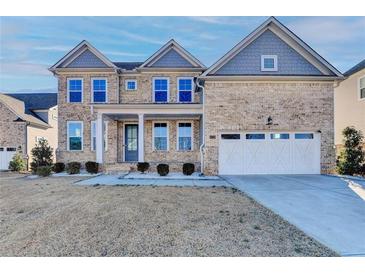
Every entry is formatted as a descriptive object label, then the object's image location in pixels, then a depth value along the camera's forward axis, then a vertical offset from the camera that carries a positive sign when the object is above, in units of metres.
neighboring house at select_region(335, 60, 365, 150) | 16.12 +2.52
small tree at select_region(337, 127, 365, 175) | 13.15 -0.81
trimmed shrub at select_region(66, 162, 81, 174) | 14.71 -1.72
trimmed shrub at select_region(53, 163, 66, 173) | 15.36 -1.76
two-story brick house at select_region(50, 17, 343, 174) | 13.42 +1.56
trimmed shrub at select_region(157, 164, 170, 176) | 13.26 -1.61
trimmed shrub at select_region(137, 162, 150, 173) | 14.10 -1.56
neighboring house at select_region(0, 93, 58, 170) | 19.00 +0.89
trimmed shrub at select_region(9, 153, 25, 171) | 17.69 -1.81
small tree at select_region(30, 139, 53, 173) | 16.20 -1.16
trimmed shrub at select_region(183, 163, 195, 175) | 13.55 -1.63
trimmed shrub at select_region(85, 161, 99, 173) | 14.71 -1.66
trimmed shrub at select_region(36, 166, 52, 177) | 14.16 -1.83
